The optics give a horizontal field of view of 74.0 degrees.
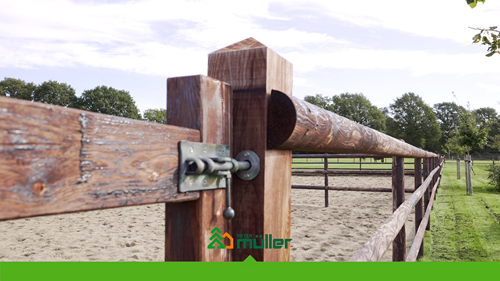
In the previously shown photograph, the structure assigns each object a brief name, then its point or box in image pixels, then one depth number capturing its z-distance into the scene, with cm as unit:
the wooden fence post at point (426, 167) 680
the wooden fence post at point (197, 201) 73
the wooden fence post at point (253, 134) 83
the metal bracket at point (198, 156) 66
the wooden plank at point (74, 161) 42
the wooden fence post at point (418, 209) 394
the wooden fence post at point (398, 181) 331
